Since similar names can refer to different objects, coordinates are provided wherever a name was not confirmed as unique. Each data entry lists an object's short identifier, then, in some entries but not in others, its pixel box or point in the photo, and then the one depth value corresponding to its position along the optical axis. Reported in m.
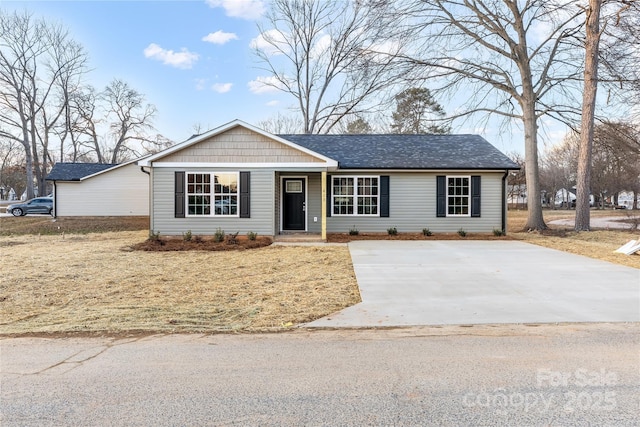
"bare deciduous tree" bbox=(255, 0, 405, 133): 28.64
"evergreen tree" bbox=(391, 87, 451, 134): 33.03
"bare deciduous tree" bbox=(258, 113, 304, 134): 41.25
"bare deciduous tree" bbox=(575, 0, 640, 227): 16.12
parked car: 28.28
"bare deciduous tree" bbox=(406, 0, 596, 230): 17.64
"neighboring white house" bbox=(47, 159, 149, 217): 24.47
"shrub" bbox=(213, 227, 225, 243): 13.31
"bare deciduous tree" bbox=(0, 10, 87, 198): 35.97
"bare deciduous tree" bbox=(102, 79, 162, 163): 42.28
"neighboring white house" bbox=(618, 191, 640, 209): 74.82
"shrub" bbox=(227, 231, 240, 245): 13.07
